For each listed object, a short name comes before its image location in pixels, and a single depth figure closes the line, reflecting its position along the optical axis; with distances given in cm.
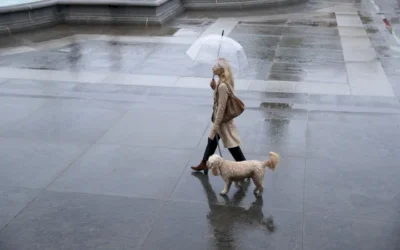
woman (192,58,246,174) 651
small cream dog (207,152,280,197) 630
